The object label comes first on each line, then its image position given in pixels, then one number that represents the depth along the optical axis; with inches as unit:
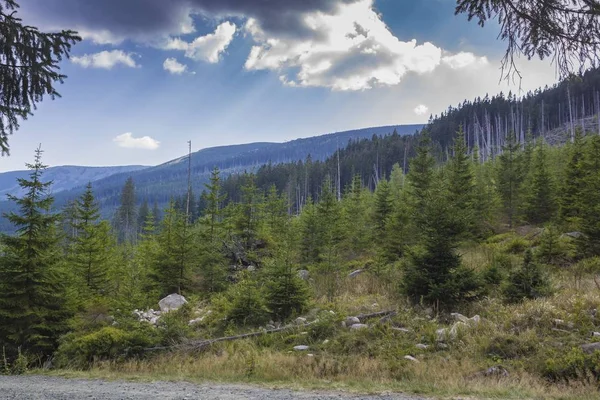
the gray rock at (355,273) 628.2
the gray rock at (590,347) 249.2
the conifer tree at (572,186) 713.3
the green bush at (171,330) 352.5
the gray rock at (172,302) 525.2
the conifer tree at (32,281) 386.3
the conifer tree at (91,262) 590.2
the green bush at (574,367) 225.6
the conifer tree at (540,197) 858.1
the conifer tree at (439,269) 376.2
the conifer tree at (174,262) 629.3
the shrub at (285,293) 416.8
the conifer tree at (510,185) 1002.1
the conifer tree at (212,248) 643.5
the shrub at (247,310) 405.1
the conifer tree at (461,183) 785.9
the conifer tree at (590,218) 514.9
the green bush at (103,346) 325.4
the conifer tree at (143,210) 3033.2
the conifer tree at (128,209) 2822.8
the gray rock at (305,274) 657.2
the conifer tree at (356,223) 955.1
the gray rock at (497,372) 242.1
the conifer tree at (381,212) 909.8
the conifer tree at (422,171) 835.4
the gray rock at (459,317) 330.9
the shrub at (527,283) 362.3
